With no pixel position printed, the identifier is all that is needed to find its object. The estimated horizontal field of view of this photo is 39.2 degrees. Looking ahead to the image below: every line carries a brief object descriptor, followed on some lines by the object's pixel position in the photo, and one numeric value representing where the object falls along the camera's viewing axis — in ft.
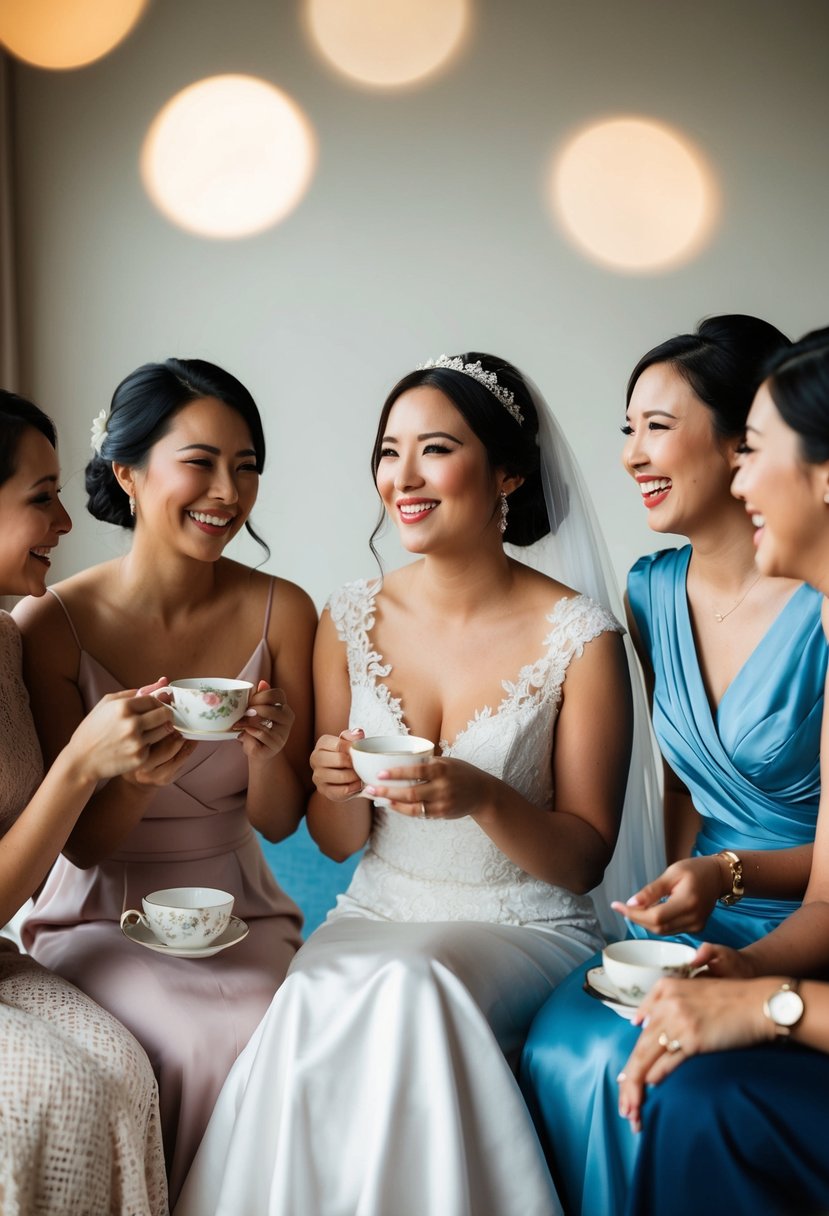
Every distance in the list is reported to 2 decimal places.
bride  5.96
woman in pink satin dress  7.48
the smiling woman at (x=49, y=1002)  5.56
